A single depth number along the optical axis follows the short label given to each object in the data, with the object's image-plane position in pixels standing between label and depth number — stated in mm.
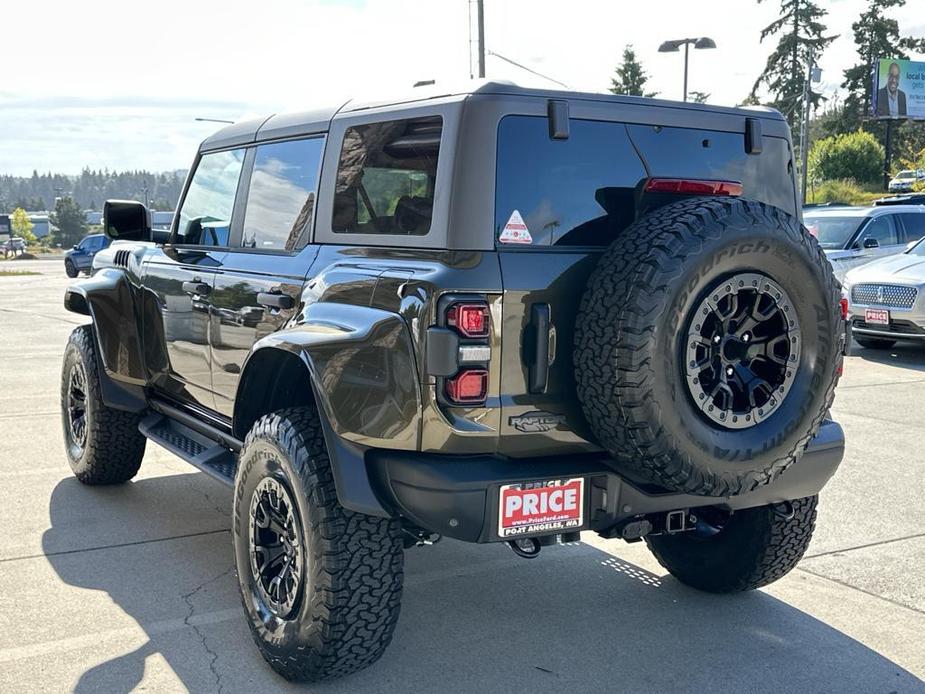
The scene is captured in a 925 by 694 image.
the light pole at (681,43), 23203
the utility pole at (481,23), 18192
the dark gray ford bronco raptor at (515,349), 3012
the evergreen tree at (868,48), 68125
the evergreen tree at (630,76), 61188
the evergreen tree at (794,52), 67375
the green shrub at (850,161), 49250
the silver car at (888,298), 11188
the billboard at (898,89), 55750
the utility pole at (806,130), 41219
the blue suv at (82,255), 34625
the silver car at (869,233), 13711
